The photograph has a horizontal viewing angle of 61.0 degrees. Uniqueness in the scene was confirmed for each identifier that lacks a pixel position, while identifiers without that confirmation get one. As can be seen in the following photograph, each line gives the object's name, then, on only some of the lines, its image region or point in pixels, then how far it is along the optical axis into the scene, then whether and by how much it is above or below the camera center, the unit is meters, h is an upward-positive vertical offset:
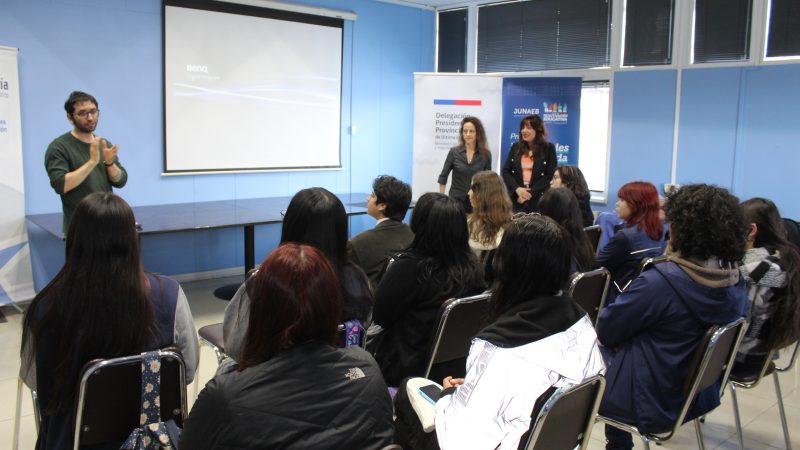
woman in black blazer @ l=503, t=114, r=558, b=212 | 5.76 -0.14
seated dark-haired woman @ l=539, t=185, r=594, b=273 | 3.32 -0.34
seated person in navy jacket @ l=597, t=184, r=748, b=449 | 2.25 -0.53
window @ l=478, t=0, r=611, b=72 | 6.64 +1.15
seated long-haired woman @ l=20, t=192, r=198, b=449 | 1.85 -0.47
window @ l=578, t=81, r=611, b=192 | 6.74 +0.15
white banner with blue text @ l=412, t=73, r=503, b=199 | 6.99 +0.34
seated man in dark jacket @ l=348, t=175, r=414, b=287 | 3.14 -0.42
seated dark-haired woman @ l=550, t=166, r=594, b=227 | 4.82 -0.26
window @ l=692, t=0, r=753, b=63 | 5.71 +1.03
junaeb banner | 6.61 +0.41
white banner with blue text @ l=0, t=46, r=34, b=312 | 4.71 -0.45
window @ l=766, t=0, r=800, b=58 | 5.45 +0.99
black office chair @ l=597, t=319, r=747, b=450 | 2.23 -0.72
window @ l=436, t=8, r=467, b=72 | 7.71 +1.19
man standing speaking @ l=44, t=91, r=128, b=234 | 4.07 -0.13
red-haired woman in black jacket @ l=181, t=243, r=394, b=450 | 1.34 -0.49
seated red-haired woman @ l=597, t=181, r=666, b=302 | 3.50 -0.45
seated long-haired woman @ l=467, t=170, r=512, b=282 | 3.69 -0.36
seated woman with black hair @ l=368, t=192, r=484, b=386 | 2.48 -0.52
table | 4.68 -0.58
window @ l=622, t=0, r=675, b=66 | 6.11 +1.07
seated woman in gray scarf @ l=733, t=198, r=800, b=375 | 2.72 -0.53
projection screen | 5.80 +0.48
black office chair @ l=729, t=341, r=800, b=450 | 2.81 -0.94
